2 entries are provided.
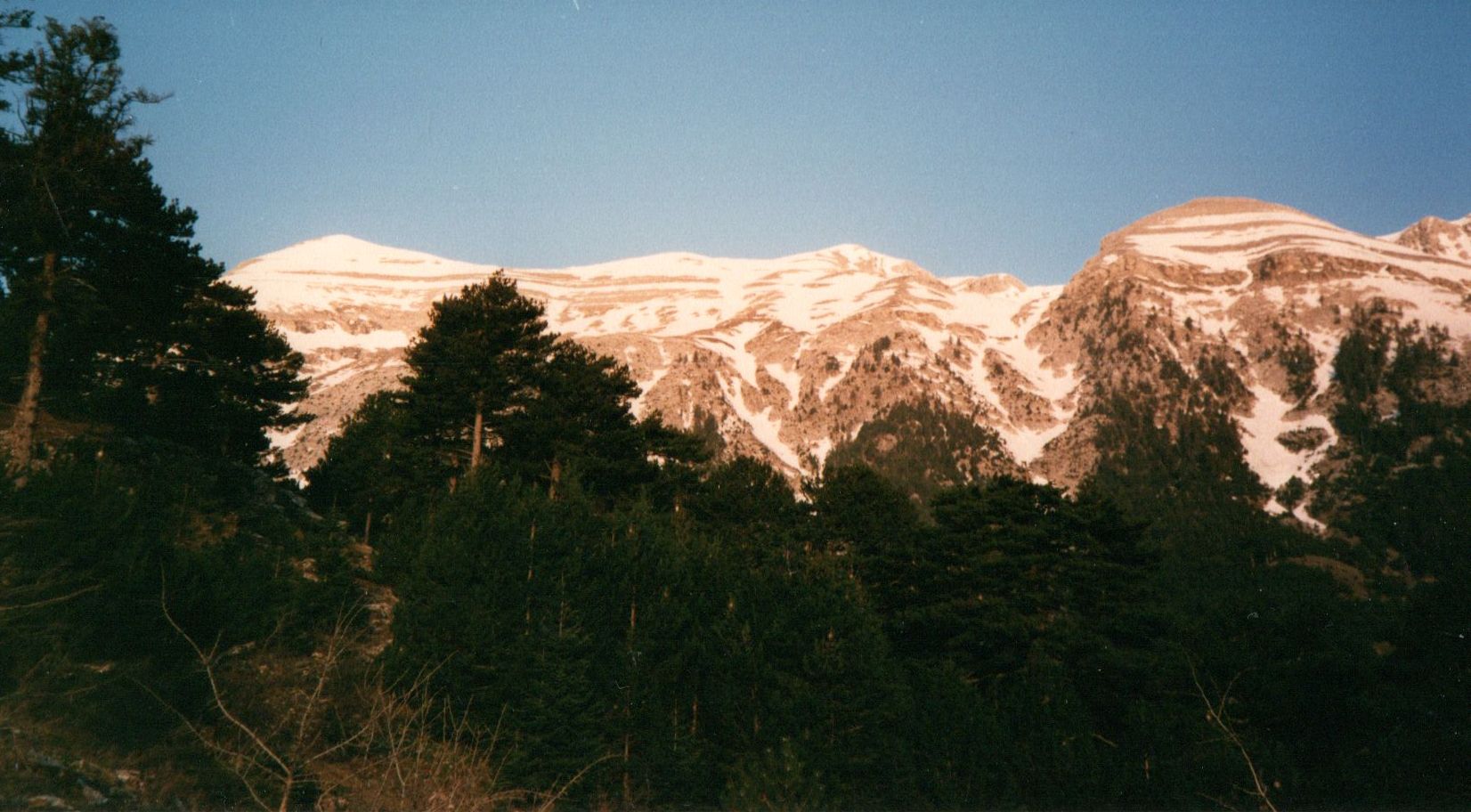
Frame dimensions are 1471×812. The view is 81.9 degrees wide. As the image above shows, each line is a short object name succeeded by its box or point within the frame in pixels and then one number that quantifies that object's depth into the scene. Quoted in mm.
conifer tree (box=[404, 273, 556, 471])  35000
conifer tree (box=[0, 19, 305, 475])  21859
